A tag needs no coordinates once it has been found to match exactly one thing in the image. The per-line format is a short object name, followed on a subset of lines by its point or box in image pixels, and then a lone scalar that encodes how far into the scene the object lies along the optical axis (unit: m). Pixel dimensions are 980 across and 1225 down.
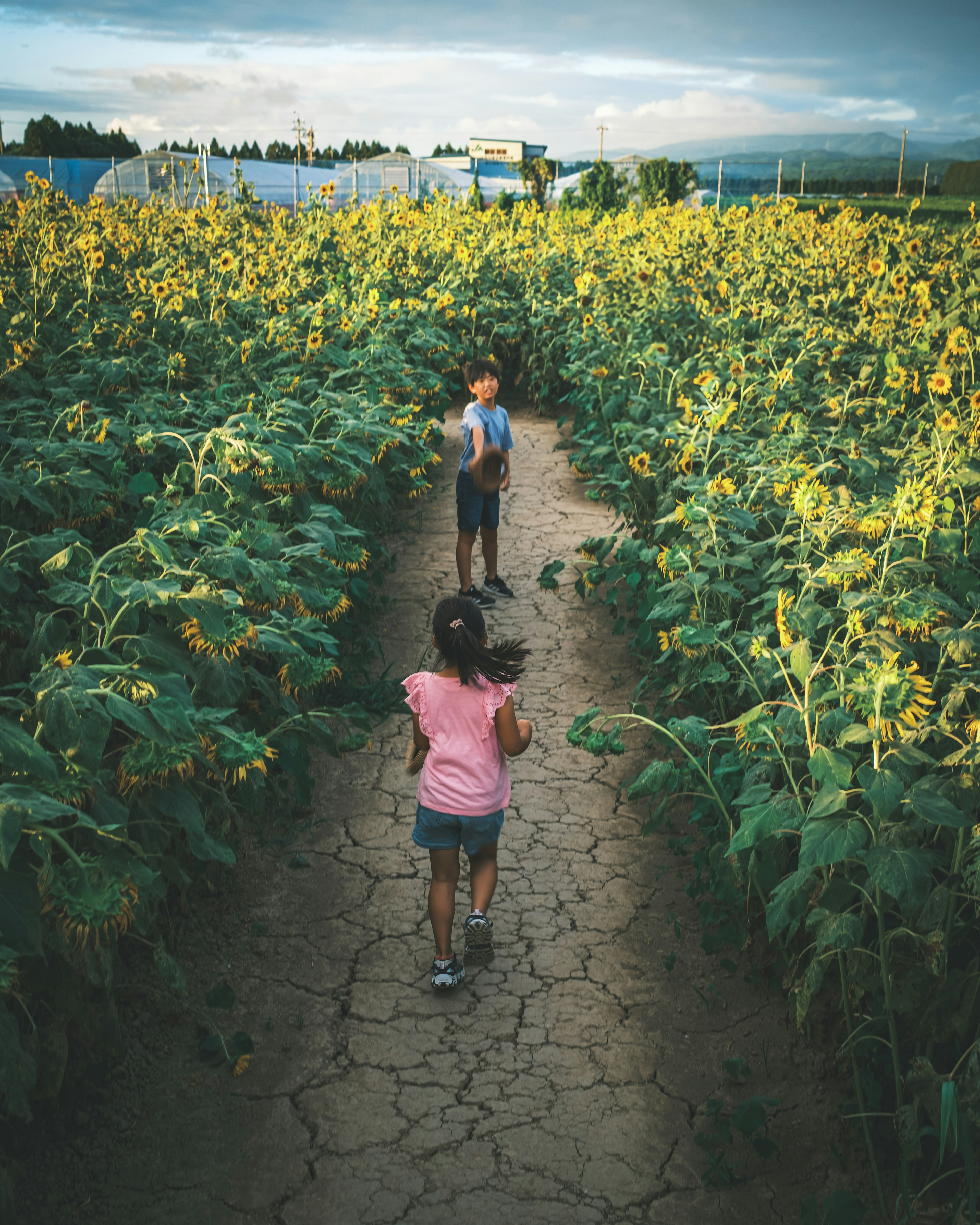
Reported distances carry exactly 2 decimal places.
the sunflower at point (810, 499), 3.18
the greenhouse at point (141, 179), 28.69
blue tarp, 32.81
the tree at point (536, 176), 28.41
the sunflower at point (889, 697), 2.13
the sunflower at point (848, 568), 2.82
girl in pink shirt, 2.98
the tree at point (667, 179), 30.98
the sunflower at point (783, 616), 2.81
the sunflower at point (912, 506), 2.99
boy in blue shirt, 5.60
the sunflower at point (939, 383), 4.70
